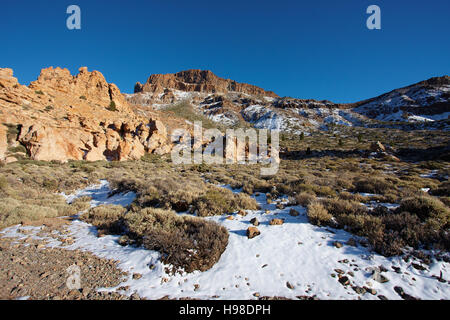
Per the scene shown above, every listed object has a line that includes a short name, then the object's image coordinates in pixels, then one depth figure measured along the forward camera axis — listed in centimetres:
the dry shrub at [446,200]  560
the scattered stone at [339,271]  302
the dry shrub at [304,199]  575
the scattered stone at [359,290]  266
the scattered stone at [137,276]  309
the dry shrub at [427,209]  397
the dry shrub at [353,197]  609
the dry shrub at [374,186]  733
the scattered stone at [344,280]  281
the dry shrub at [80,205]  676
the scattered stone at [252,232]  423
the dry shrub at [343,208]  490
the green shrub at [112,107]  3101
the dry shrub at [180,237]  341
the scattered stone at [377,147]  2490
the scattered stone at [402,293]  255
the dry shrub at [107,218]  504
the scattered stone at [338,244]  370
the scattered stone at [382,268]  298
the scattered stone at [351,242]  371
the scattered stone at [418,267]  295
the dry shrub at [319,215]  467
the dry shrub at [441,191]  730
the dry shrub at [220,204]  565
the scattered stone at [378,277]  281
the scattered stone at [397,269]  293
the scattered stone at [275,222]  480
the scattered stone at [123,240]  421
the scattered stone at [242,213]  543
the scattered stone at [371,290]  263
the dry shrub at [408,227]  348
